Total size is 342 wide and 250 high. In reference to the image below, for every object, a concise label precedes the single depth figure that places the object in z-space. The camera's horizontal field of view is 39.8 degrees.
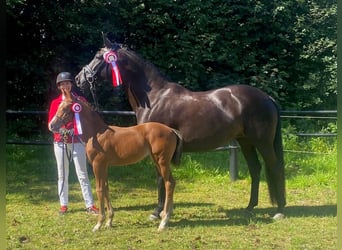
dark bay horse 4.93
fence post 7.14
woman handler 5.07
